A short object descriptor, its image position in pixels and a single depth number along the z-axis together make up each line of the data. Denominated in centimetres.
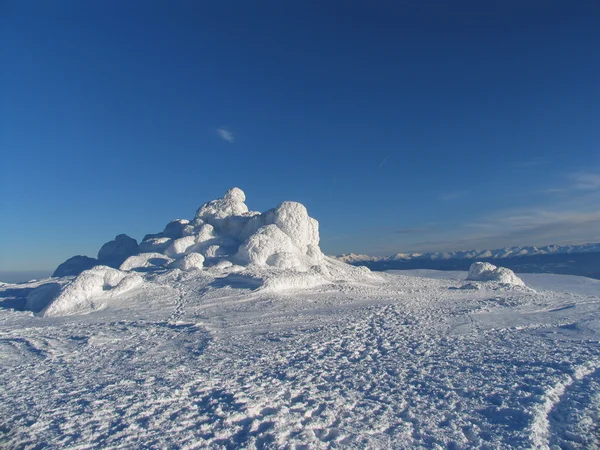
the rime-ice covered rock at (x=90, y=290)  1507
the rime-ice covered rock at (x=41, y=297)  1666
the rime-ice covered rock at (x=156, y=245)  2689
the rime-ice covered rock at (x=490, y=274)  2238
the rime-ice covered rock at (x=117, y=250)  2911
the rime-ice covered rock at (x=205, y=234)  2633
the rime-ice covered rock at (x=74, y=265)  2764
